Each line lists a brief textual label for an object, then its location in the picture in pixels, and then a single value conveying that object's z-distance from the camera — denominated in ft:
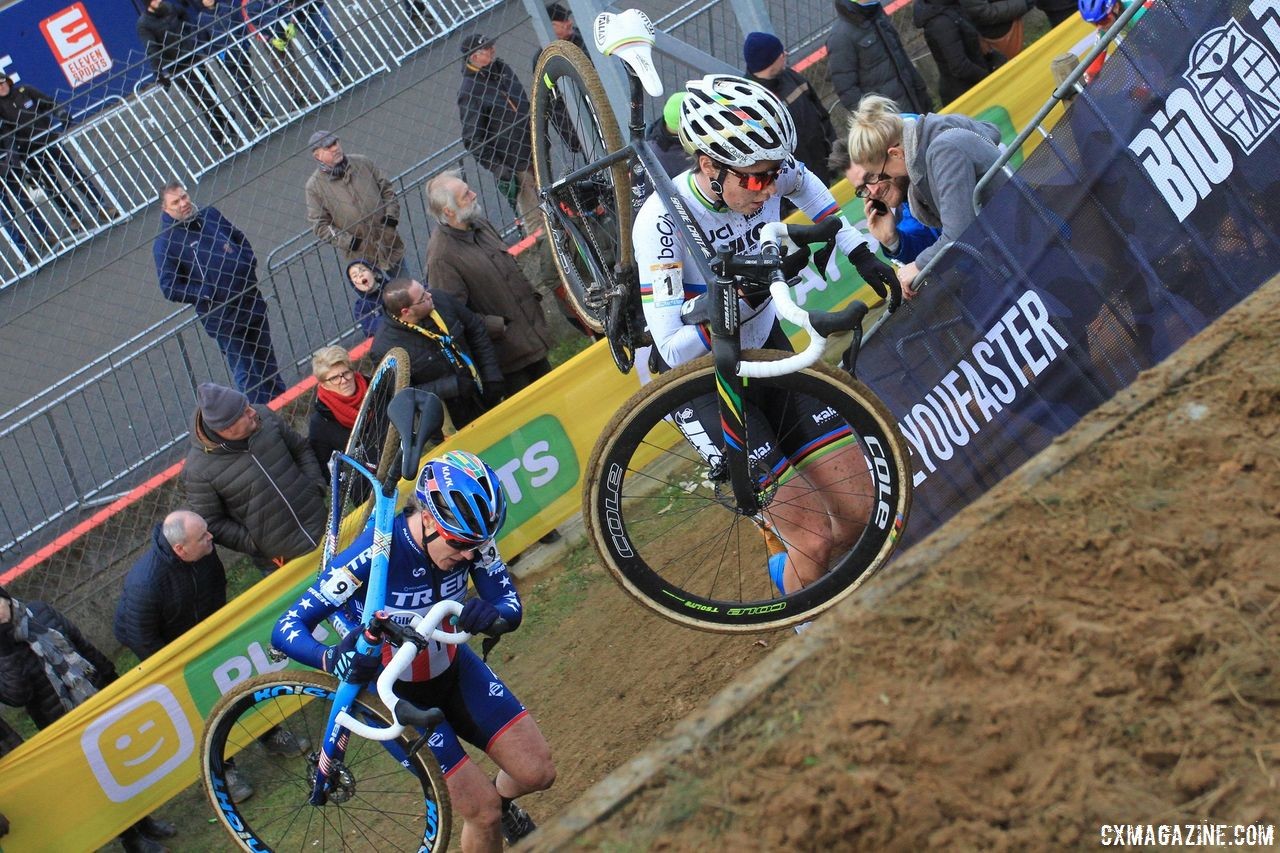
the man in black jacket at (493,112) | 31.94
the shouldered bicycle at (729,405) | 16.65
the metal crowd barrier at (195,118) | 29.35
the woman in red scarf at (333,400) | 26.96
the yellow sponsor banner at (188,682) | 24.48
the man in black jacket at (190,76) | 30.07
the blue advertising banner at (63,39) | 47.83
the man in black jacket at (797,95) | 30.50
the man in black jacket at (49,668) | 24.50
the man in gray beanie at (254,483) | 26.50
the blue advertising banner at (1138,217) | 19.62
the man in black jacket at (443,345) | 27.25
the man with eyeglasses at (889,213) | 21.93
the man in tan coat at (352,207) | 31.32
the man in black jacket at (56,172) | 29.25
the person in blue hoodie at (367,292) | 29.53
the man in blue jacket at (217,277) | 30.01
